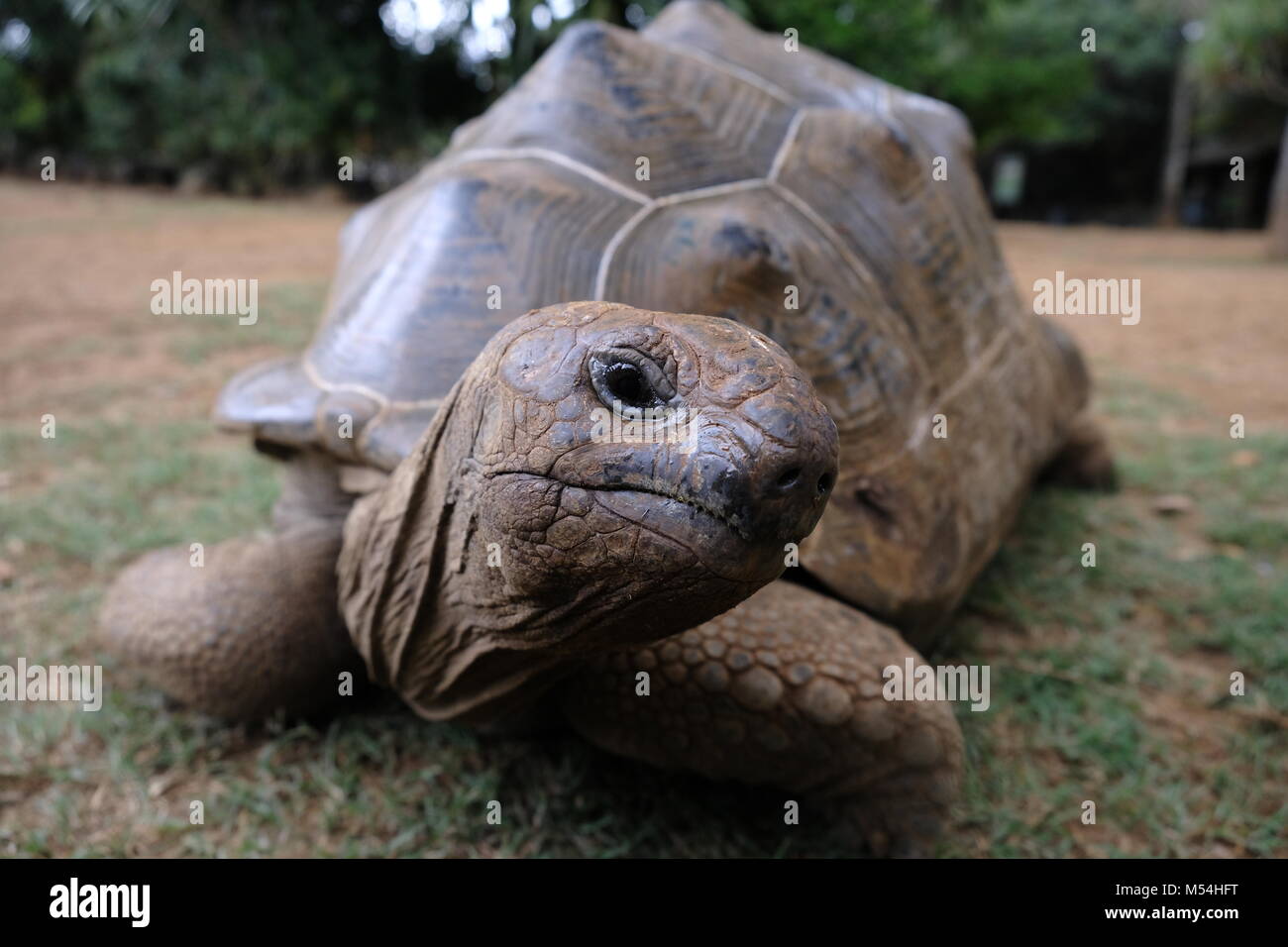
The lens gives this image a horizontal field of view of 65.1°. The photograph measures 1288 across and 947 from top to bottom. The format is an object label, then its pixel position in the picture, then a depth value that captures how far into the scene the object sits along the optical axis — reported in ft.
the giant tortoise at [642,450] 1.10
